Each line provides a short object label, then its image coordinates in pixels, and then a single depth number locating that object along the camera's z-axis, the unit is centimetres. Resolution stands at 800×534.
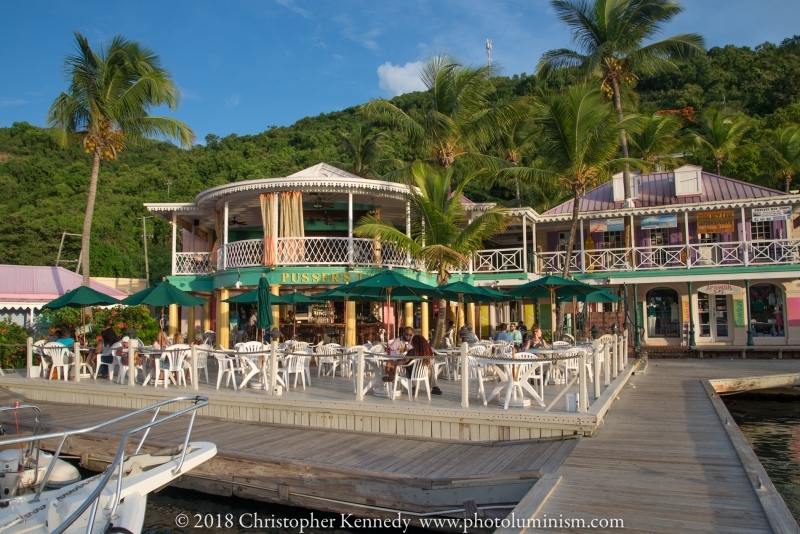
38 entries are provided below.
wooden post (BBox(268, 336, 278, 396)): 1084
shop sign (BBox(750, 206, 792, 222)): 2255
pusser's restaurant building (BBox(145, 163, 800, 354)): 1881
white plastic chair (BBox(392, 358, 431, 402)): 1008
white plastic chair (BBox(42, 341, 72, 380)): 1396
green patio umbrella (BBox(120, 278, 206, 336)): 1373
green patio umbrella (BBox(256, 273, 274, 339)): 1465
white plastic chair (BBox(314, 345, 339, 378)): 1373
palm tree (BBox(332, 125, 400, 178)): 3316
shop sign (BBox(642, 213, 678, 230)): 2388
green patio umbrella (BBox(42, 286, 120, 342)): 1445
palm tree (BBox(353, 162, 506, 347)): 1562
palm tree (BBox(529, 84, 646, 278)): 1888
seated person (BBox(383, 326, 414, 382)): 1141
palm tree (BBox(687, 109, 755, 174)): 3259
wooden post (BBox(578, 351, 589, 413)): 859
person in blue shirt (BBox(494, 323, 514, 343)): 1428
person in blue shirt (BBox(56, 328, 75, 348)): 1456
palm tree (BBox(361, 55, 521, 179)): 2241
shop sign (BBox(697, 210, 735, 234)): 2375
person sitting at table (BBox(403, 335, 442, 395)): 1017
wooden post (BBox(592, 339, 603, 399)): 988
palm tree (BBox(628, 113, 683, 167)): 2864
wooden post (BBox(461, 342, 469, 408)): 921
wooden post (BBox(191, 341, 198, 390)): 1168
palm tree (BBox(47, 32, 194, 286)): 2019
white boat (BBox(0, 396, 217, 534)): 528
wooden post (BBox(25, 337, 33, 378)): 1444
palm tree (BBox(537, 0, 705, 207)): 2439
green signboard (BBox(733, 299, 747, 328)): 2425
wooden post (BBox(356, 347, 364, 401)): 1014
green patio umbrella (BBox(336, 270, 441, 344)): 1216
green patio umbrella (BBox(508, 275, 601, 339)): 1434
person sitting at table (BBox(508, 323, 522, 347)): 1519
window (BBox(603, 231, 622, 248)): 2602
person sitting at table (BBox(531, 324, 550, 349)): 1295
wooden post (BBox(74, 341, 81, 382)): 1344
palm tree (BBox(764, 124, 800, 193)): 3053
